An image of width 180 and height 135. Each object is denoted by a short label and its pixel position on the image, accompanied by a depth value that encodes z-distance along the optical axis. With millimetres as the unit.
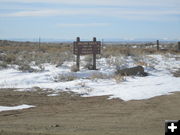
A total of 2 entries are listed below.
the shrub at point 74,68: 25986
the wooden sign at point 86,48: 27672
